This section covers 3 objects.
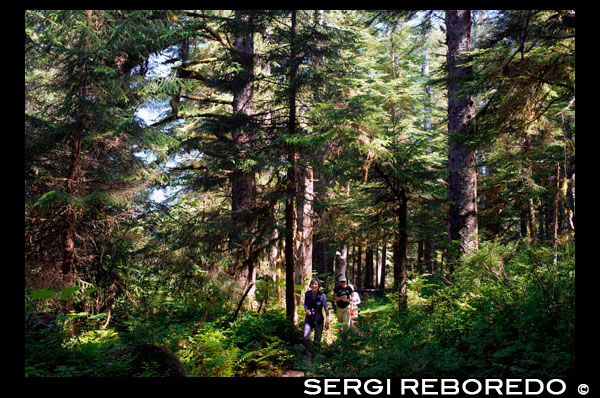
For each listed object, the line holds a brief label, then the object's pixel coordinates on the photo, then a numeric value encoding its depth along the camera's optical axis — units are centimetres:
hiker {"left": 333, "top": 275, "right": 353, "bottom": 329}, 1033
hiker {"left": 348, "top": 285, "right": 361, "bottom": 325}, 1258
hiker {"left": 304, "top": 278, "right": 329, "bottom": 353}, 922
